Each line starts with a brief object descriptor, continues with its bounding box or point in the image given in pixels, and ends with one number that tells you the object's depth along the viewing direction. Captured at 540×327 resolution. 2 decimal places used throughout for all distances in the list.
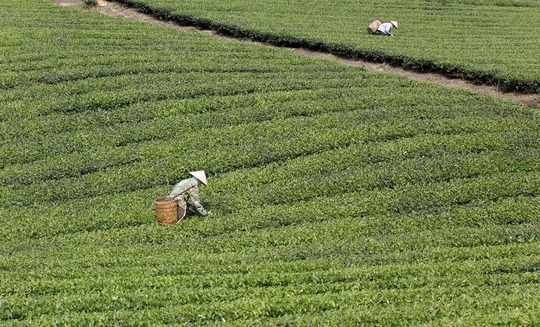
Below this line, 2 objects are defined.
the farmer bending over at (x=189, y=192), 16.33
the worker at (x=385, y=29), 35.66
